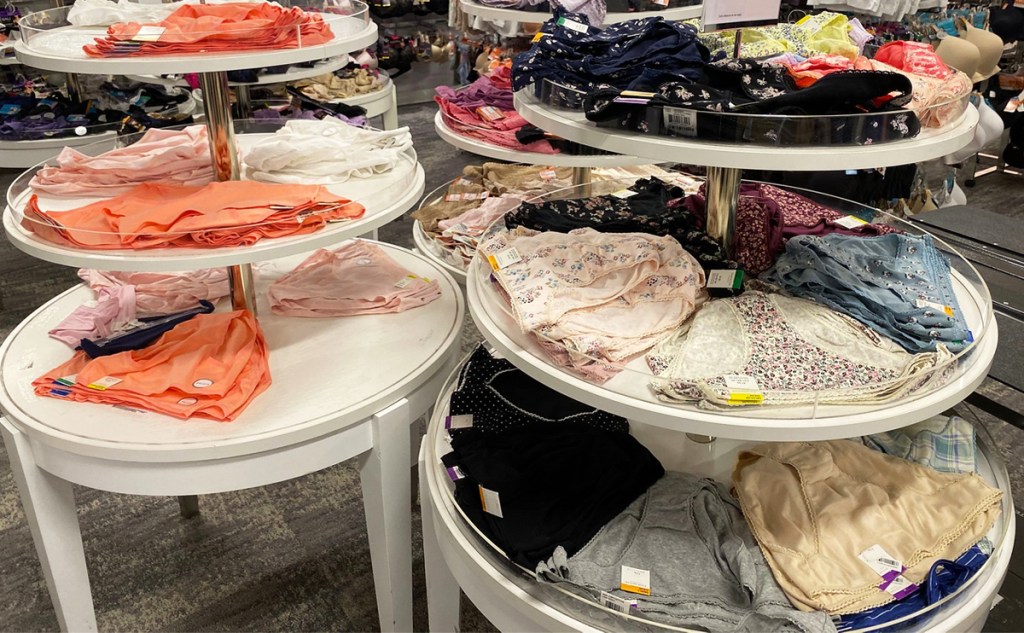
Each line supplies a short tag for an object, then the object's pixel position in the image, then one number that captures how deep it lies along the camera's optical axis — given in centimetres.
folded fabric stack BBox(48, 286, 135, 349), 179
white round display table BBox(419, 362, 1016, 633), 116
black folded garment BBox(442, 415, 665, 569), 128
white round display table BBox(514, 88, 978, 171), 109
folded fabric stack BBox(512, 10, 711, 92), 144
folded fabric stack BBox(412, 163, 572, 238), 257
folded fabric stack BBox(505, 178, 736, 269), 148
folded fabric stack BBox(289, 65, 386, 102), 433
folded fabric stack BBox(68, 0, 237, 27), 192
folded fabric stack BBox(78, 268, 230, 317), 194
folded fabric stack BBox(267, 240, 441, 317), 196
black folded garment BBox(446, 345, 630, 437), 155
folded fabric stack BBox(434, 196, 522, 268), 234
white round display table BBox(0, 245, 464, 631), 147
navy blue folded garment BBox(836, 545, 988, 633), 114
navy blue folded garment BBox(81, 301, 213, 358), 169
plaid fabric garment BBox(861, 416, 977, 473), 145
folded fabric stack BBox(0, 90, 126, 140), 340
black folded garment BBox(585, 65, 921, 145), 110
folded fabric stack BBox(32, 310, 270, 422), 155
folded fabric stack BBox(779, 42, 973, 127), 120
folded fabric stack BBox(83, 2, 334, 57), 152
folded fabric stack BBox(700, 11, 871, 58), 187
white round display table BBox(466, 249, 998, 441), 109
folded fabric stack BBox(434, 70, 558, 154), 238
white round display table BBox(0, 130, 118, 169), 334
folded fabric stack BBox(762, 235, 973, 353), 126
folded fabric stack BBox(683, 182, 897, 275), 154
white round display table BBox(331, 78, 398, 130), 432
